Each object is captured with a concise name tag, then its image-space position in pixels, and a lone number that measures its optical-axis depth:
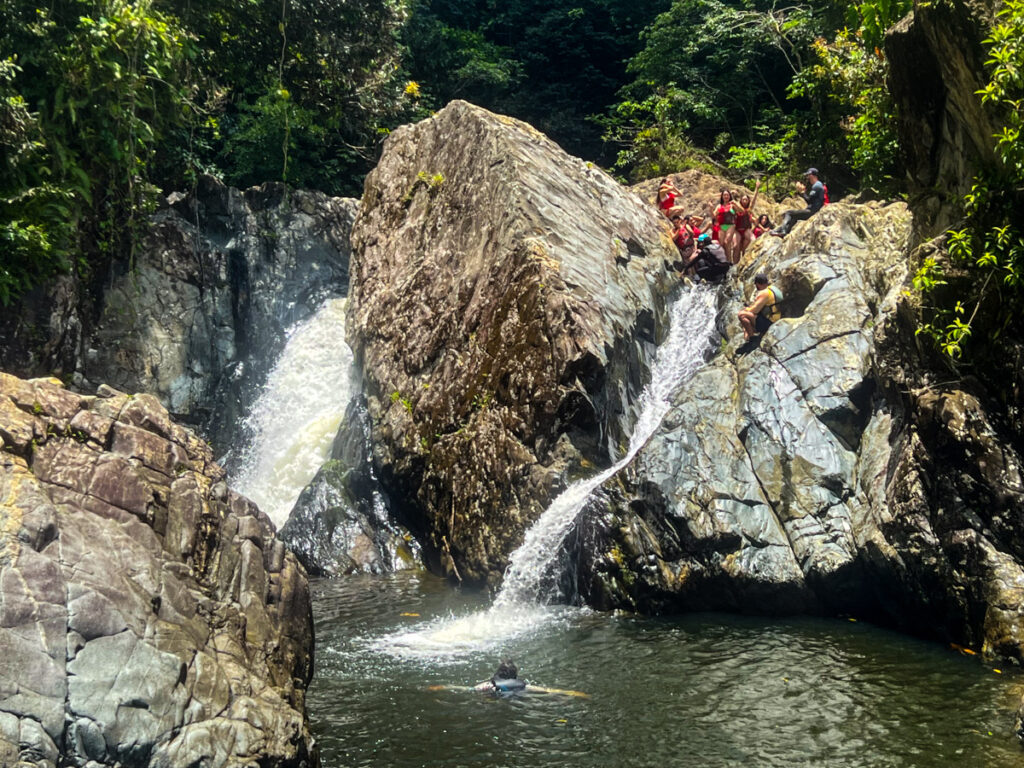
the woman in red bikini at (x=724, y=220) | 18.41
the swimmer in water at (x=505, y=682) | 8.55
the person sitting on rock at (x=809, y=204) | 17.84
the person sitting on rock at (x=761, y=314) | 13.73
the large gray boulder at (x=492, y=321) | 13.09
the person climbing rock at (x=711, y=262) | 18.27
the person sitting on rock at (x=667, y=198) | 20.38
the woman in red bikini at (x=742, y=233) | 18.48
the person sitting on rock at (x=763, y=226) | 18.89
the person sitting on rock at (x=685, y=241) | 18.92
